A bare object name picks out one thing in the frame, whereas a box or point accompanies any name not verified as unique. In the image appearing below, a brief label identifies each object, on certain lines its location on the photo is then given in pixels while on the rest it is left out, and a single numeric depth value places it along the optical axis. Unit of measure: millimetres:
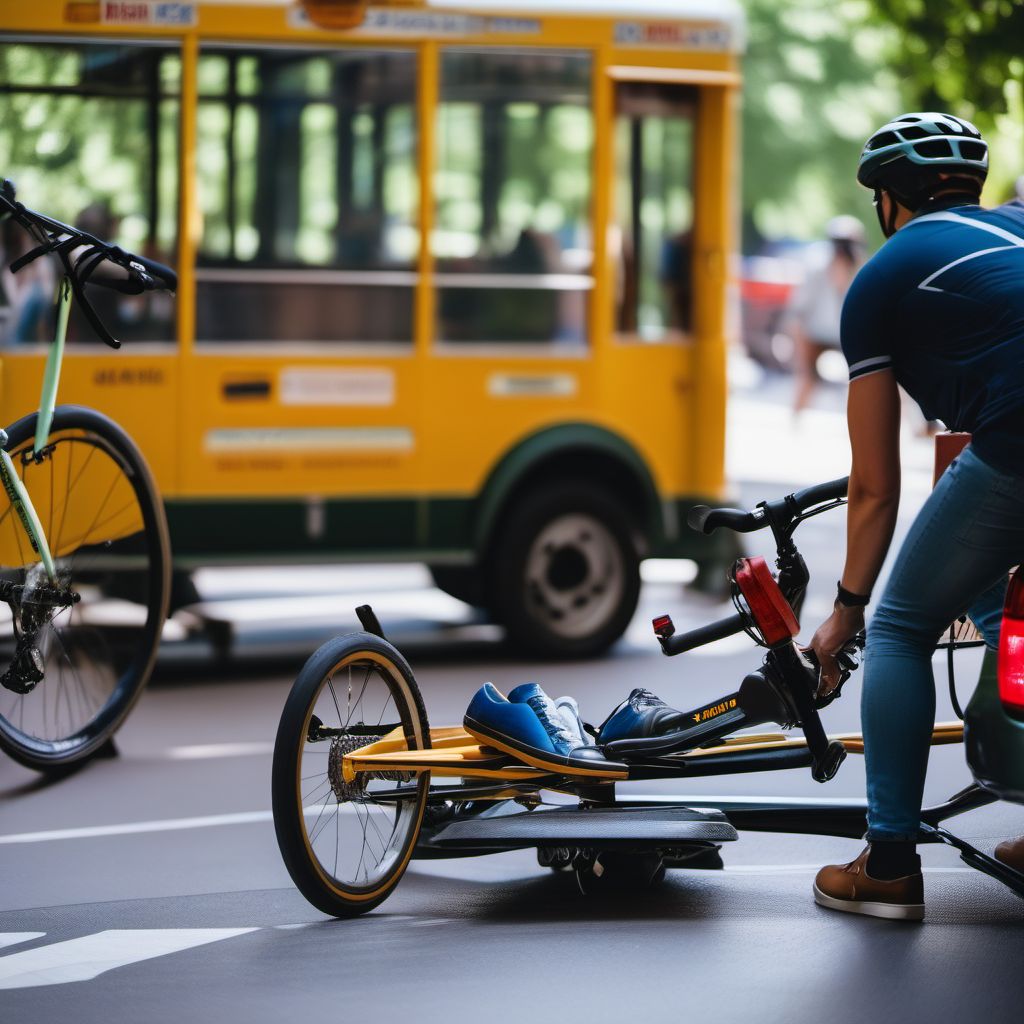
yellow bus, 14621
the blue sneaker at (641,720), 8869
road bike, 10865
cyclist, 8021
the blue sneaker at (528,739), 8654
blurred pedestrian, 31929
